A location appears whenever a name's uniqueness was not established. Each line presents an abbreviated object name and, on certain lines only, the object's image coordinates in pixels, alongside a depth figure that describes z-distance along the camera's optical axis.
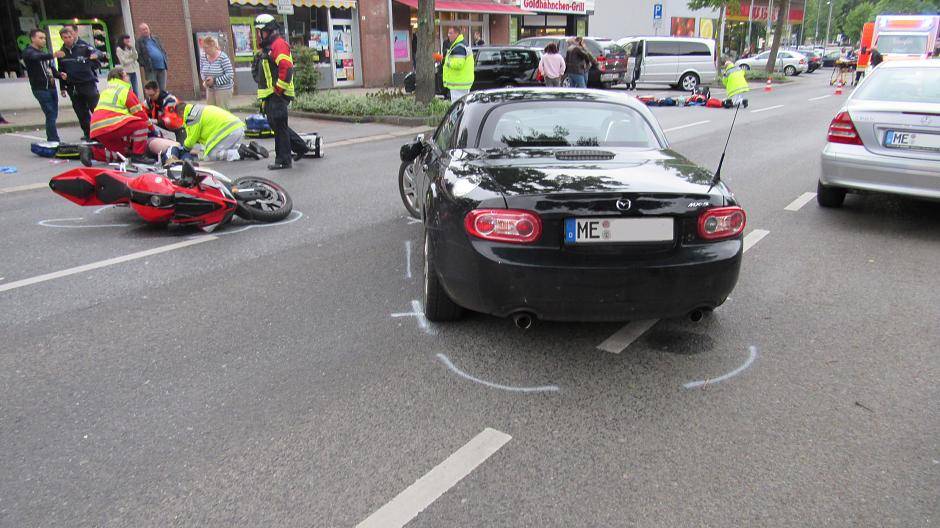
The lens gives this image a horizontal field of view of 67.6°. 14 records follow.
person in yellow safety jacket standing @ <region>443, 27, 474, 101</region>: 14.18
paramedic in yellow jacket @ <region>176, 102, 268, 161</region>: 8.47
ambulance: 31.62
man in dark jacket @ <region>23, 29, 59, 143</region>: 11.41
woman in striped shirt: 15.08
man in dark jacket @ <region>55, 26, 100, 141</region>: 11.59
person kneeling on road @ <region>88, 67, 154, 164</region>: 8.96
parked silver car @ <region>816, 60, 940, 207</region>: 6.26
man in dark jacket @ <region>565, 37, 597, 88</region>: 17.59
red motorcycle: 6.19
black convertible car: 3.45
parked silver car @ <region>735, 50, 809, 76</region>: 41.94
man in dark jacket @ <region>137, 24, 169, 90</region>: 14.56
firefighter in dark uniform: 9.48
